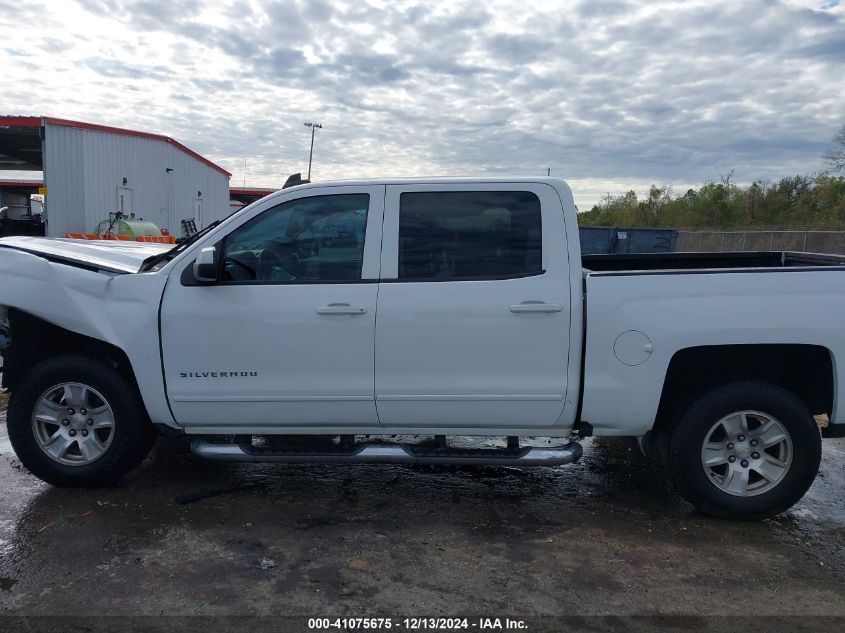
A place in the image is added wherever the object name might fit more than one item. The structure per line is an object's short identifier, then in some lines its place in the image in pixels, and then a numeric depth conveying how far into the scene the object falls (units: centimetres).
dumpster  2011
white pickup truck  389
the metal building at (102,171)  1862
